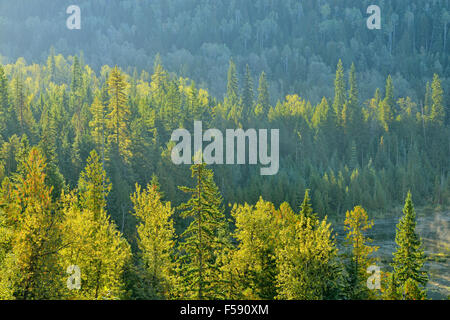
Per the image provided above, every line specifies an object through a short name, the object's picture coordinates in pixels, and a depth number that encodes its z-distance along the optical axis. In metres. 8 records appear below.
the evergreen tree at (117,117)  77.56
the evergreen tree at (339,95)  151.25
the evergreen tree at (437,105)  152.50
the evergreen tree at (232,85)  154.62
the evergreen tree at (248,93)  148.12
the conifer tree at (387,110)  151.38
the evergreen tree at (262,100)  144.25
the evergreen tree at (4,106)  85.12
